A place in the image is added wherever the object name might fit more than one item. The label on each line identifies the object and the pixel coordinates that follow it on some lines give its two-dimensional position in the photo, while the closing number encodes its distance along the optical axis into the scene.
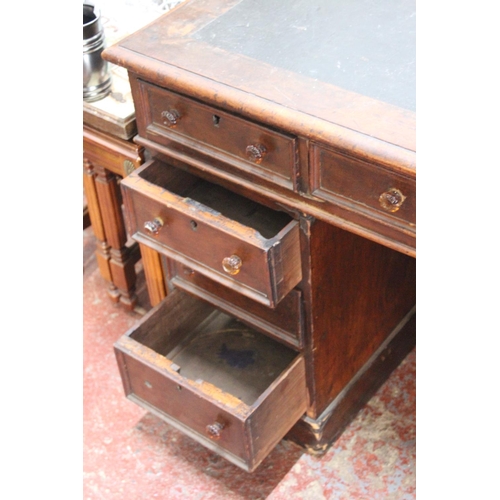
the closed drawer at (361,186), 1.19
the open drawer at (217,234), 1.34
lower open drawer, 1.51
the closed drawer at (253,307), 1.54
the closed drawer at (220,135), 1.29
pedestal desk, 1.23
